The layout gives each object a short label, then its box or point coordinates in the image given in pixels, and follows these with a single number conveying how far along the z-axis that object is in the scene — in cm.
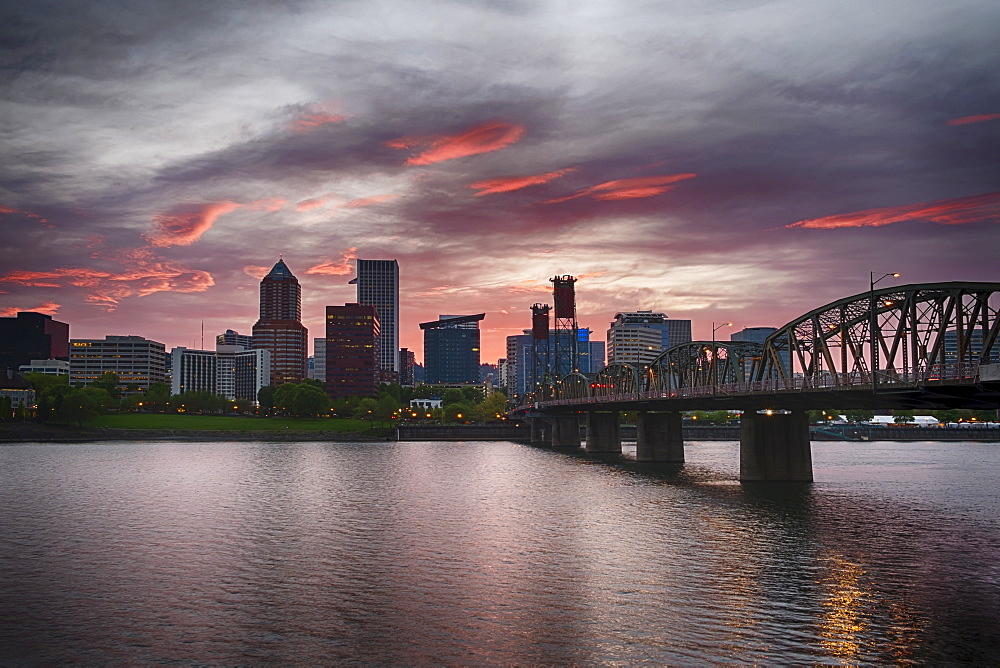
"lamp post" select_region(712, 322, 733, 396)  9981
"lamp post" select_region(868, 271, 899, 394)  7162
